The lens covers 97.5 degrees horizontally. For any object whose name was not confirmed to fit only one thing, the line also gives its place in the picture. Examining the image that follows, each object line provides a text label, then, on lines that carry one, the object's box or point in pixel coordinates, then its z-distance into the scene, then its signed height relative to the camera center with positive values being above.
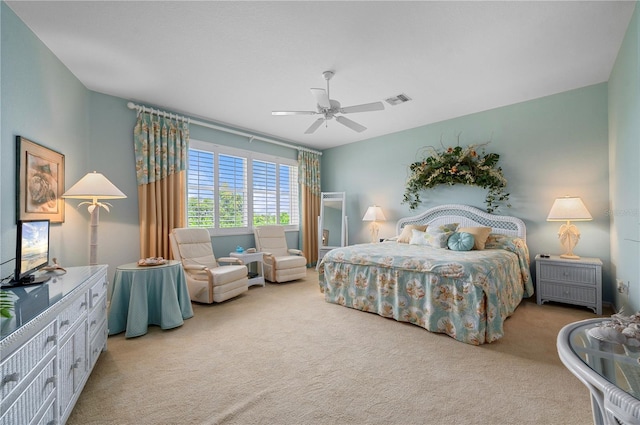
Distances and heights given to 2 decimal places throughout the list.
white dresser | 1.07 -0.64
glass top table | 0.82 -0.51
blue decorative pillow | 3.66 -0.37
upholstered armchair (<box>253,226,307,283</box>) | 4.83 -0.76
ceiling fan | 2.92 +1.19
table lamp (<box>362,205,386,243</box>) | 5.43 -0.03
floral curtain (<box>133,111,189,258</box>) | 3.94 +0.58
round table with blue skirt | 2.79 -0.86
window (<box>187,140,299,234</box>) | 4.69 +0.49
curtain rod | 3.93 +1.52
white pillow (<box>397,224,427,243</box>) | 4.54 -0.30
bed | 2.62 -0.73
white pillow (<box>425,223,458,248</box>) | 3.93 -0.29
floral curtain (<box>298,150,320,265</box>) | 6.31 +0.36
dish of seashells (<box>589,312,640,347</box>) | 1.09 -0.48
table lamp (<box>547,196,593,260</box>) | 3.37 -0.05
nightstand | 3.27 -0.83
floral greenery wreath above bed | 4.31 +0.70
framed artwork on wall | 2.24 +0.31
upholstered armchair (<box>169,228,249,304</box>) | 3.70 -0.76
